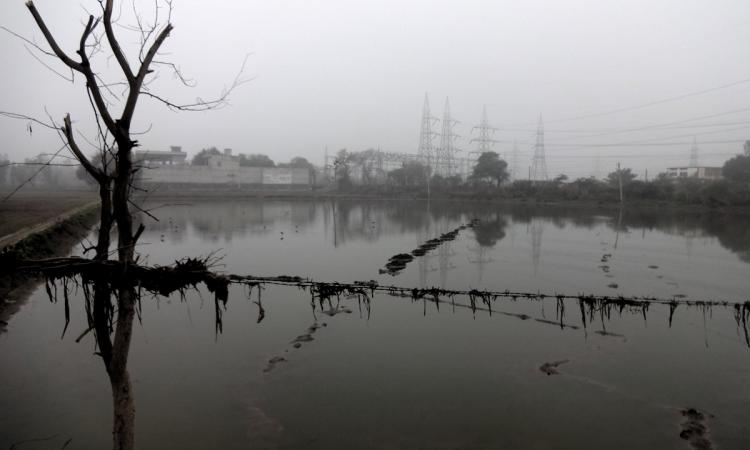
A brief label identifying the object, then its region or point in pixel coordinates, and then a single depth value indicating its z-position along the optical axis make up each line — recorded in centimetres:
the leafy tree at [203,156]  9747
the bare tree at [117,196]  366
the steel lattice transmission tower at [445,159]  7212
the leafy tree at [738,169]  5678
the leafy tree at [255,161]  10103
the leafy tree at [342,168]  8494
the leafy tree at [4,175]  8909
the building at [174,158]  8719
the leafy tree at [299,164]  10009
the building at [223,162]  8681
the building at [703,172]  7506
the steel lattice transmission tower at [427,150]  6950
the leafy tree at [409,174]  8362
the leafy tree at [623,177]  6367
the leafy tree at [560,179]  6775
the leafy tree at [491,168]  7206
